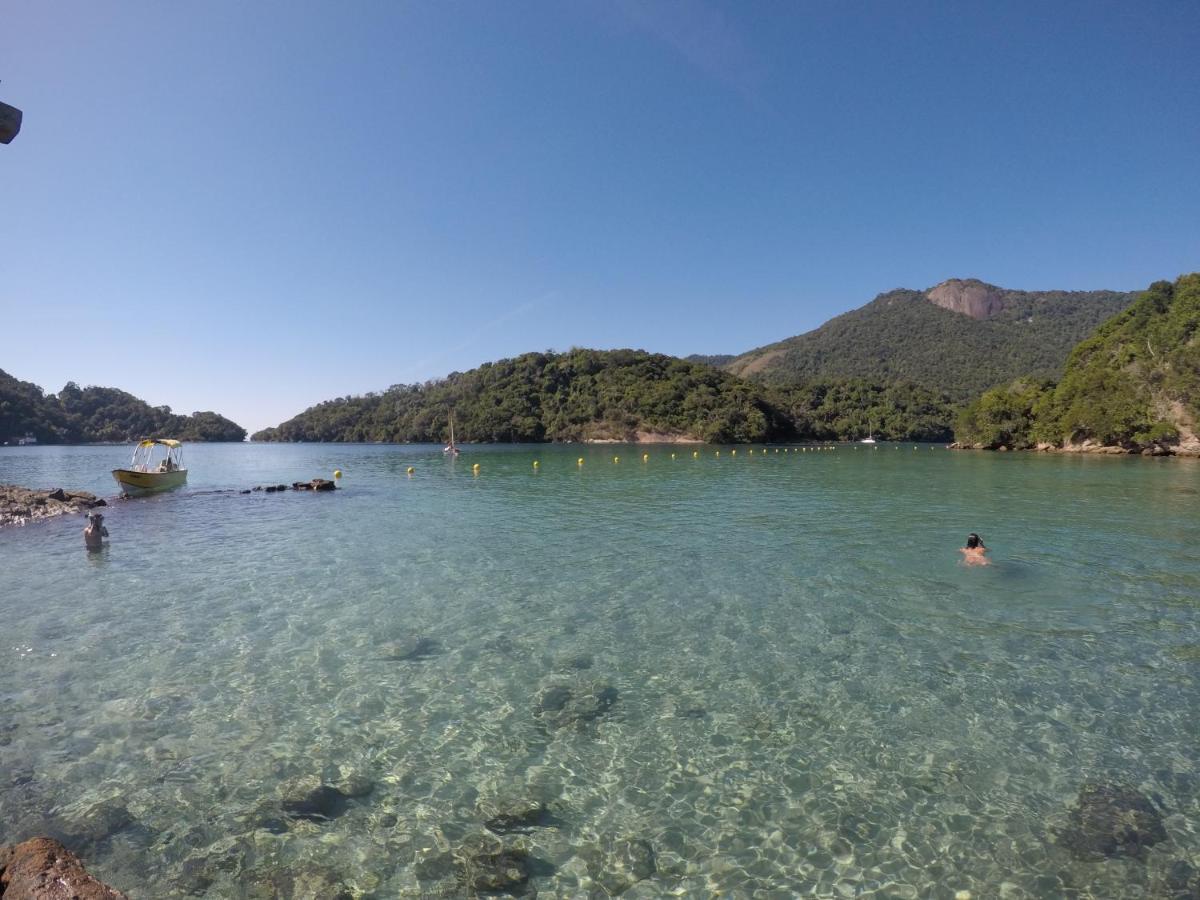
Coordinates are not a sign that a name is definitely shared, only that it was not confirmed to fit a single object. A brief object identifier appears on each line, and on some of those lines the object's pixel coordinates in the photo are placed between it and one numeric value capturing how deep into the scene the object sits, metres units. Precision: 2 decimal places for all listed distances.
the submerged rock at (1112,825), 4.71
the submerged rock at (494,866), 4.43
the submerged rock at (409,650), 8.90
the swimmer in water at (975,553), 14.79
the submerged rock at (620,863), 4.46
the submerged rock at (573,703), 7.00
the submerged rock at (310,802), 5.16
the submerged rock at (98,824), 4.84
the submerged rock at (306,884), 4.30
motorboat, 32.31
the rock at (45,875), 3.37
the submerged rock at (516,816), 5.11
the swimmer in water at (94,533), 17.27
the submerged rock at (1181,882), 4.19
